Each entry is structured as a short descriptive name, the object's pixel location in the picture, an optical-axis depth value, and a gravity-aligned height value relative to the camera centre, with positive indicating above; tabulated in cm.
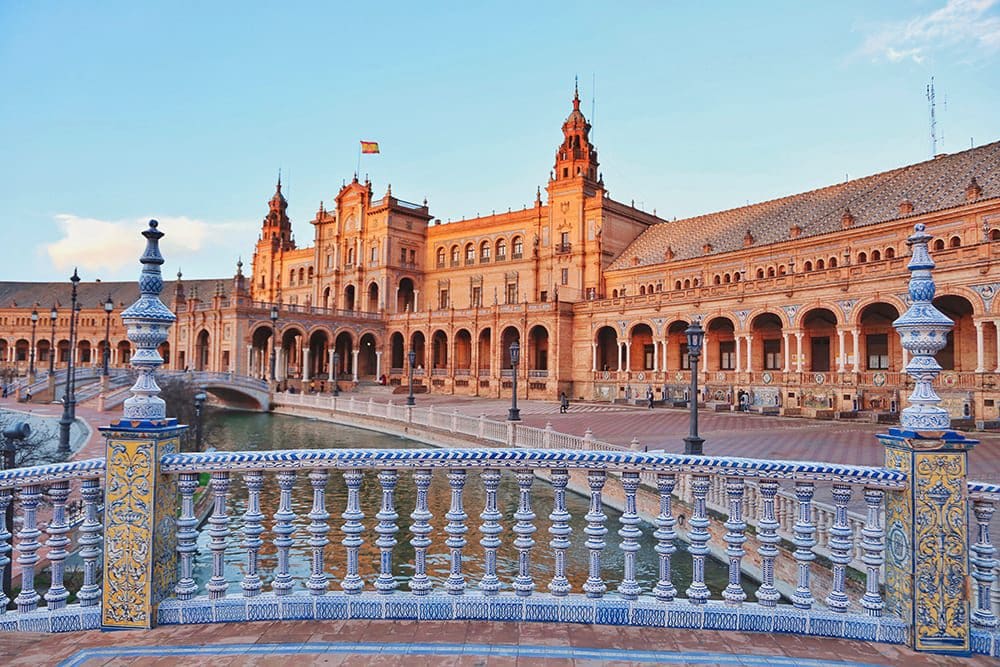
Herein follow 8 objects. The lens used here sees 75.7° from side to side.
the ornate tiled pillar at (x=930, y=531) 365 -94
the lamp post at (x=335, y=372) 4481 -89
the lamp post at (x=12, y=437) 818 -101
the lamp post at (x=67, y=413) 1827 -179
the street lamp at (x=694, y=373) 1212 -15
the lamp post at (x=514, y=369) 2285 -20
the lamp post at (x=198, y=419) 1780 -173
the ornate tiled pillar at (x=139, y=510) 383 -91
